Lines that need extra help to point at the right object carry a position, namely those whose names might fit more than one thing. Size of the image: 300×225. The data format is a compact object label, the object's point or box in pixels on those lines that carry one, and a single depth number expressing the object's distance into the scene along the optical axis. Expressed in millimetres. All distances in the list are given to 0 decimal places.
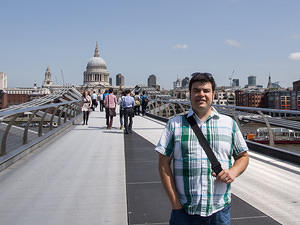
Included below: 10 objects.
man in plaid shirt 2178
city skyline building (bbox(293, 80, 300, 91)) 136125
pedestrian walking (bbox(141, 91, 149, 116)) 21038
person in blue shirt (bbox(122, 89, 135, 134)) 11414
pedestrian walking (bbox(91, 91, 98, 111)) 26344
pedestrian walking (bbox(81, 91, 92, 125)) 14522
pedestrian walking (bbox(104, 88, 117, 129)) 12702
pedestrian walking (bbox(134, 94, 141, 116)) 19703
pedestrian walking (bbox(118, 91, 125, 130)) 11699
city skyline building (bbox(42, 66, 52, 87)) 197225
